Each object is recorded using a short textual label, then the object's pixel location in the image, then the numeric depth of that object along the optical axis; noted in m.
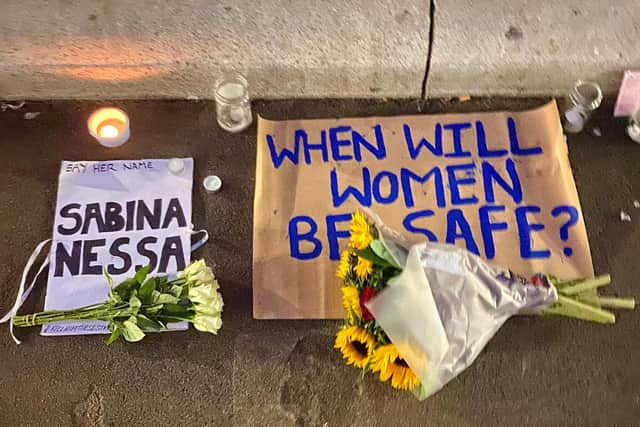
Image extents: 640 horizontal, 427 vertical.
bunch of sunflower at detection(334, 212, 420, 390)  0.98
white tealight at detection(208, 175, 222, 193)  1.22
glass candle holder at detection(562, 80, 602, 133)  1.24
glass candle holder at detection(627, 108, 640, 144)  1.23
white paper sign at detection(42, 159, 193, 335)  1.14
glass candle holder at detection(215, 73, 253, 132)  1.25
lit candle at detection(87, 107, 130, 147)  1.25
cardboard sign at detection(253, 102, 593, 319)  1.14
